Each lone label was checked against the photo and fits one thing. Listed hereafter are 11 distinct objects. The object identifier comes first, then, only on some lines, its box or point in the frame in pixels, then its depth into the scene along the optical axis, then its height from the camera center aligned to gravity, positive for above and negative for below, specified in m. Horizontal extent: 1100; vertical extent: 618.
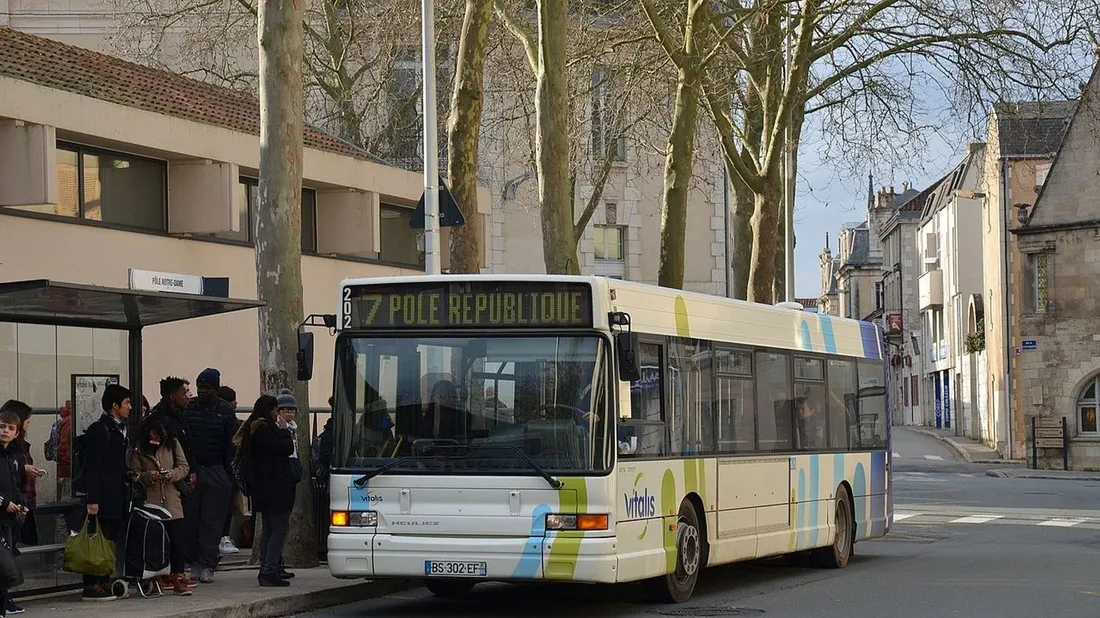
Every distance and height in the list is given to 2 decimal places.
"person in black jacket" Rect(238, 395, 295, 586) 15.02 -0.79
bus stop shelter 12.67 +0.67
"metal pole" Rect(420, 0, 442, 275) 20.14 +2.72
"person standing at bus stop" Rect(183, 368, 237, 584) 15.20 -0.75
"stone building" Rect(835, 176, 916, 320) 127.69 +8.95
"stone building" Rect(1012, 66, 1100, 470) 53.34 +2.22
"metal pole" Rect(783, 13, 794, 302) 39.19 +3.87
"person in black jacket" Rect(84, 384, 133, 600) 13.70 -0.59
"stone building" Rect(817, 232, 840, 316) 160.62 +9.35
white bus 13.24 -0.40
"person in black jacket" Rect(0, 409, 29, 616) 12.13 -0.69
